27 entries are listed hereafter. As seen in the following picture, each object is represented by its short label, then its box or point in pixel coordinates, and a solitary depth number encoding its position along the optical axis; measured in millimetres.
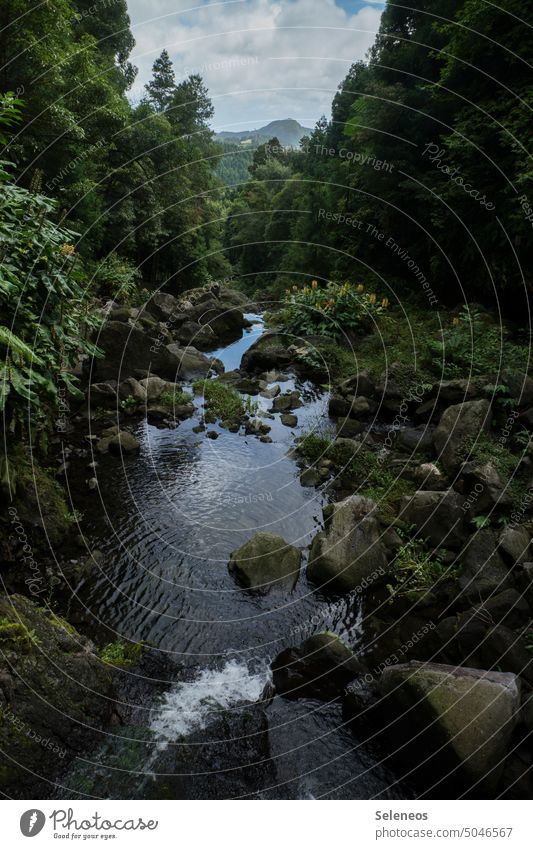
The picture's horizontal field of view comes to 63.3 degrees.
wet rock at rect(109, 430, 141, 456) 10438
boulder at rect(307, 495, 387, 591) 7012
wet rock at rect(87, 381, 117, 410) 12523
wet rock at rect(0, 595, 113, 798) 3621
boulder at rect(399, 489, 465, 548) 7520
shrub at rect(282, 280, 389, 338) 20297
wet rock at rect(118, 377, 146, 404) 13091
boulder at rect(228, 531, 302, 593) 6914
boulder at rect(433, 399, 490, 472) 9242
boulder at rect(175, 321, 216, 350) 20828
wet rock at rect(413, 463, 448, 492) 8852
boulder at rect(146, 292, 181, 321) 22969
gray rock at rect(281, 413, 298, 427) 13273
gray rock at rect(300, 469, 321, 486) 10211
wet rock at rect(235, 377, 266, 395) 15688
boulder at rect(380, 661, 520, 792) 4141
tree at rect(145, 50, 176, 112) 34000
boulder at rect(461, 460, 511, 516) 7457
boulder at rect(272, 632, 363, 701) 5289
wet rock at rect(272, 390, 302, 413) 14375
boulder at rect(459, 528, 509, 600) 6387
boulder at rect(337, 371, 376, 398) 14141
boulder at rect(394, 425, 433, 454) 10703
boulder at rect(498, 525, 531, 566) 6605
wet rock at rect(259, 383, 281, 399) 15466
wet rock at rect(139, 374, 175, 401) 13555
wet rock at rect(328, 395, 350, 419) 13594
